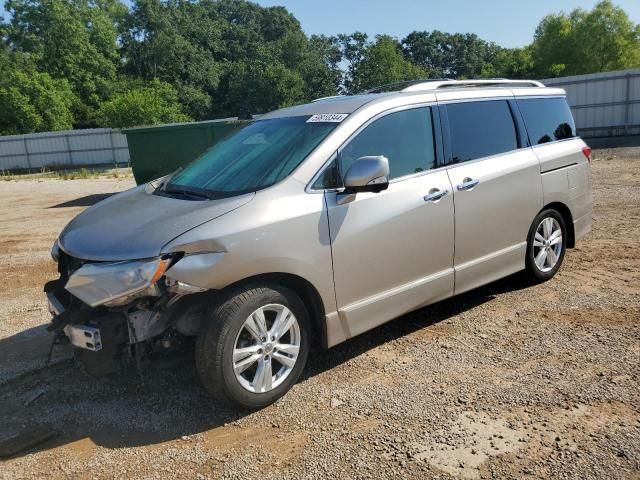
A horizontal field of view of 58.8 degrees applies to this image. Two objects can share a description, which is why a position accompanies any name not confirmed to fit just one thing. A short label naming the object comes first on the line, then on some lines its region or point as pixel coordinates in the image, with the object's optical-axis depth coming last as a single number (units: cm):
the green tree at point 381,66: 5503
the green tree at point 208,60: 6359
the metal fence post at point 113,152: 3500
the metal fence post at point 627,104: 2291
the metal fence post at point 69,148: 3584
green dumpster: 1380
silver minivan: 324
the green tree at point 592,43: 4628
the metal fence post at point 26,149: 3619
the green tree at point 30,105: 4331
